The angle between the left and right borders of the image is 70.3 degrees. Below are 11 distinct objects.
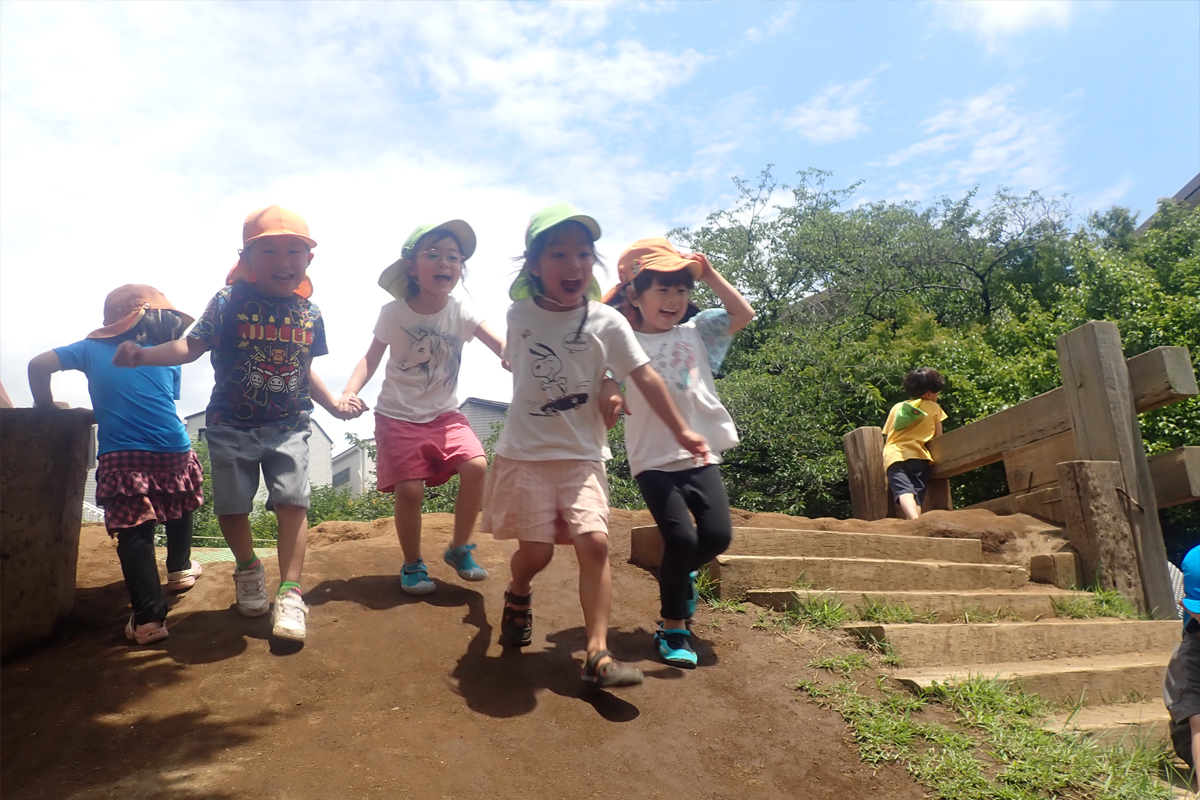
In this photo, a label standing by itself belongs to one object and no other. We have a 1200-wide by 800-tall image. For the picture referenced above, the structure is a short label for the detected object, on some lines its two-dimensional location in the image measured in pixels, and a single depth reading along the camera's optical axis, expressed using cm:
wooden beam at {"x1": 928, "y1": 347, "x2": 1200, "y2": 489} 517
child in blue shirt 342
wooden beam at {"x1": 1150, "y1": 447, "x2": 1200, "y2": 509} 527
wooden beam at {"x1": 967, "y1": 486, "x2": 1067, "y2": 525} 557
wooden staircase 353
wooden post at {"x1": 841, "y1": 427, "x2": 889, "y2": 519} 699
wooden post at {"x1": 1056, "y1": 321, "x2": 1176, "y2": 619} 510
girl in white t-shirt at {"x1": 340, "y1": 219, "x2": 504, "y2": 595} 385
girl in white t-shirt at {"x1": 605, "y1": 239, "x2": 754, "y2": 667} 338
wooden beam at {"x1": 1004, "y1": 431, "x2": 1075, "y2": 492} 570
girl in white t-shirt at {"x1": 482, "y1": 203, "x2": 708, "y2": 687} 317
